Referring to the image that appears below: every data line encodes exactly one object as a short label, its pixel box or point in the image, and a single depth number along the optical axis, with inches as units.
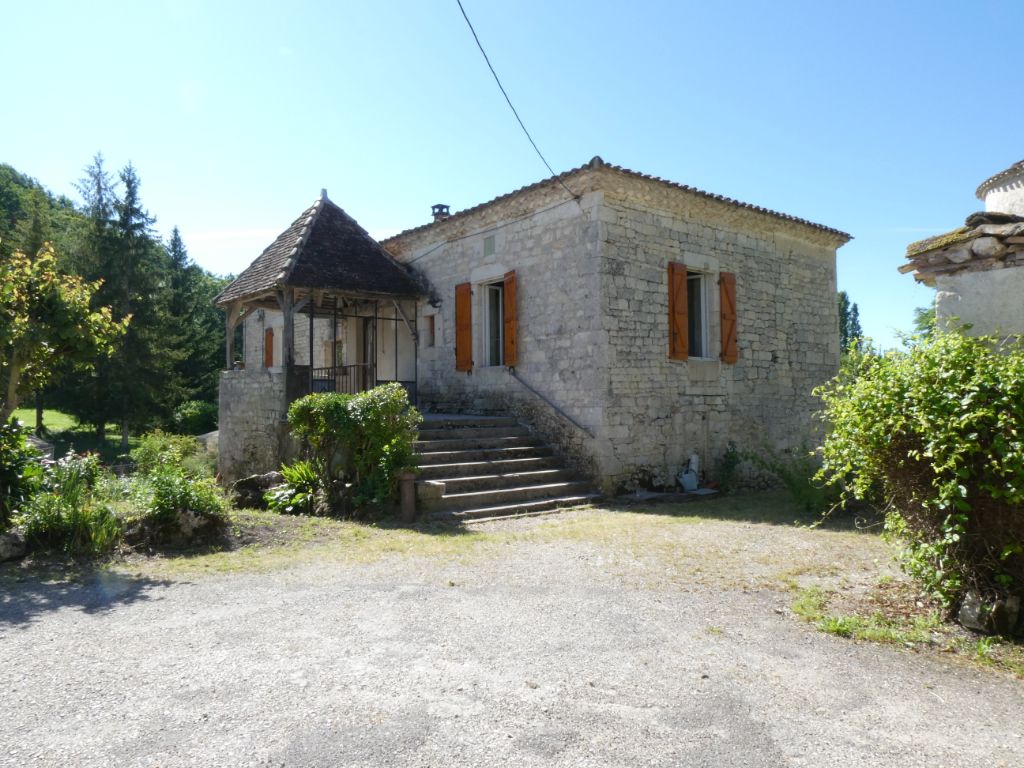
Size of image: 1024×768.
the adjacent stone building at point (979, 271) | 187.0
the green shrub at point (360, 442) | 325.4
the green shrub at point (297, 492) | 341.1
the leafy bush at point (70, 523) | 236.5
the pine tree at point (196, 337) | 1131.3
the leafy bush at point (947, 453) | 147.2
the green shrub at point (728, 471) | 436.8
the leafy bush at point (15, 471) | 254.5
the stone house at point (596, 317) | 409.7
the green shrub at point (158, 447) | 604.7
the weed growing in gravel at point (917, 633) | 145.5
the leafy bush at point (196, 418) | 1014.4
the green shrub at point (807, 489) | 341.7
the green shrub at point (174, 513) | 254.5
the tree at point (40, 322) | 250.5
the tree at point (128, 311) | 937.5
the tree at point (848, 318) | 1852.9
